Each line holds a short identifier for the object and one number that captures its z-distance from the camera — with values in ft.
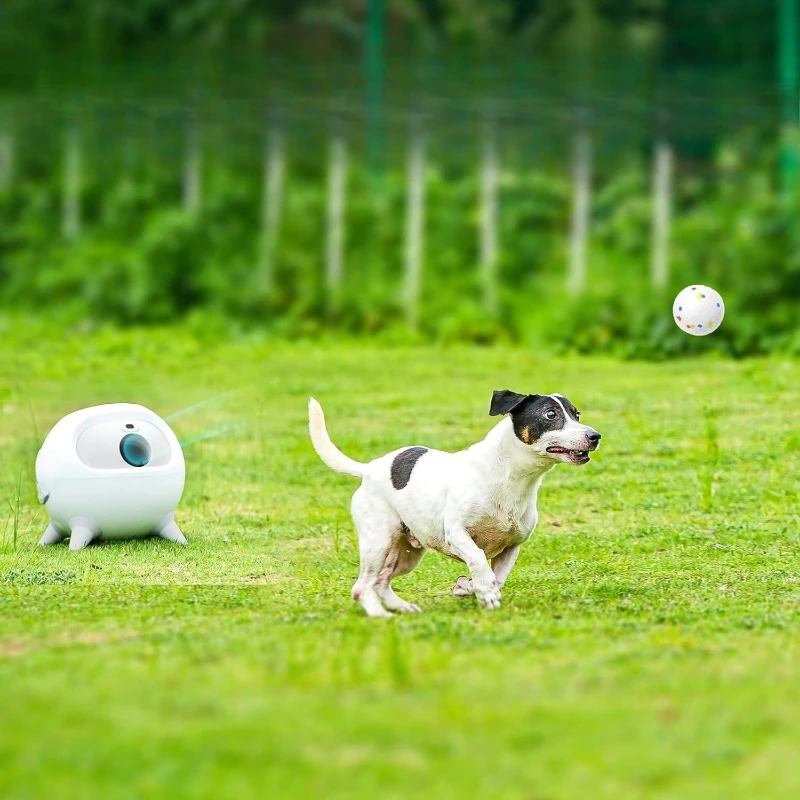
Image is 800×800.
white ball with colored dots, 60.80
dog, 43.14
